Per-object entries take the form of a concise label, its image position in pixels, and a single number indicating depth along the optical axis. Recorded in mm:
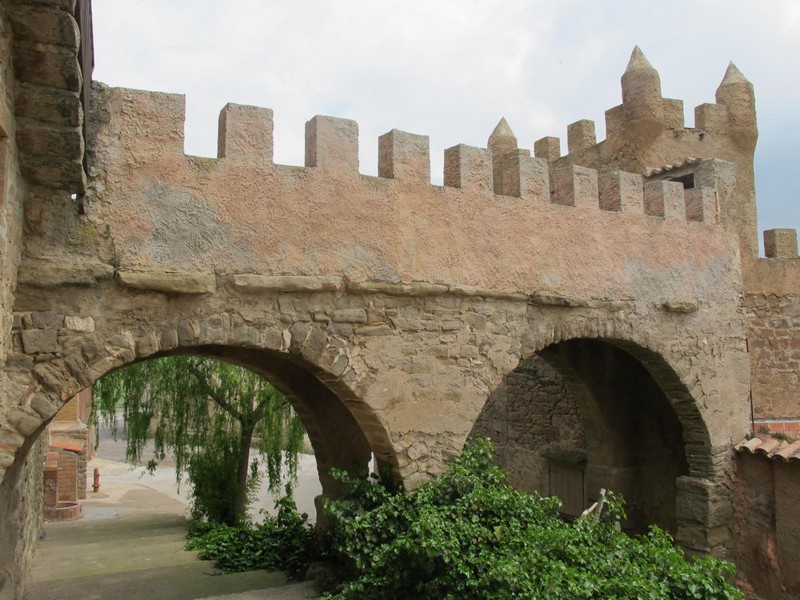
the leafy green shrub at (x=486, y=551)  4840
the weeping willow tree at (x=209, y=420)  10984
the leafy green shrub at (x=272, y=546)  7316
